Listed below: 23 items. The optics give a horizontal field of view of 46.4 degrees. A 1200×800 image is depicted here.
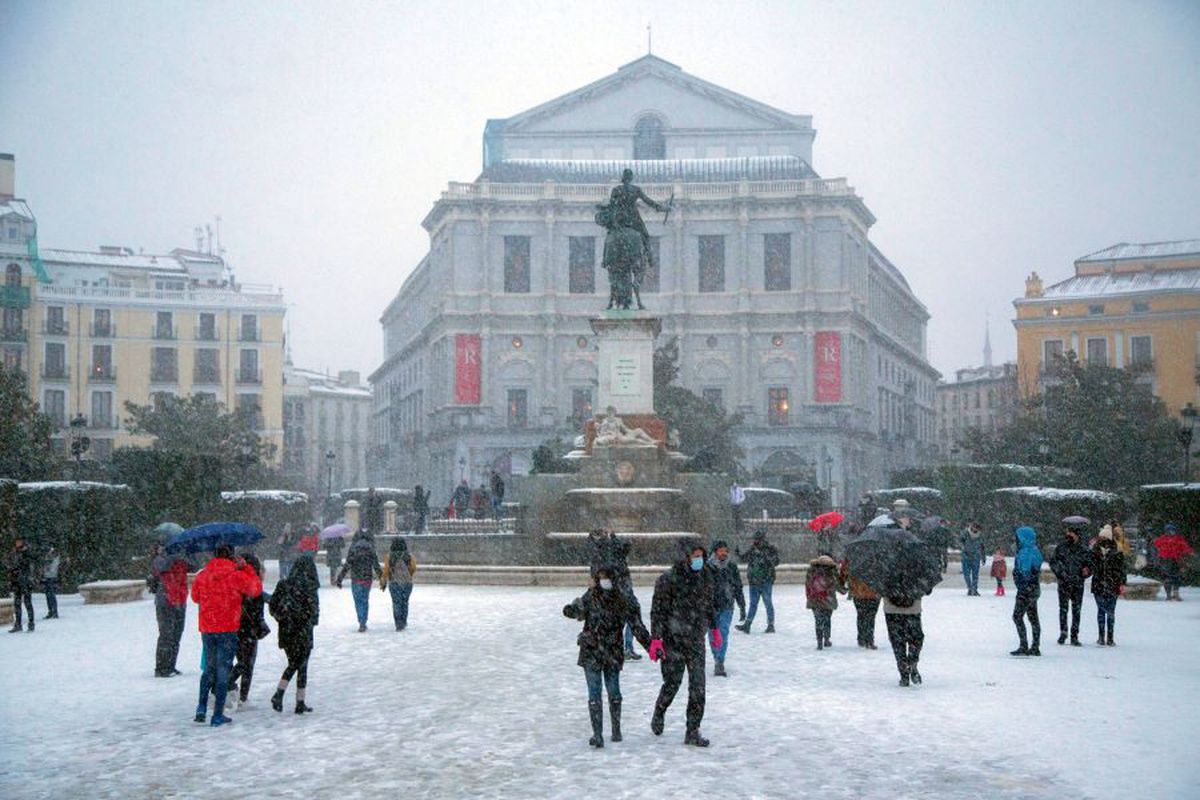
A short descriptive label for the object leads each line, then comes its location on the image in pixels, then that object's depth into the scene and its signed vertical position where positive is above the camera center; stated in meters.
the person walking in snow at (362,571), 18.72 -0.94
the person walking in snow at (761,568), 17.94 -0.90
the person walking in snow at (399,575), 18.44 -0.98
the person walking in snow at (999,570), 26.91 -1.43
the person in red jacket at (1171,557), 24.83 -1.11
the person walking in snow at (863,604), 16.02 -1.25
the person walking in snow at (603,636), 9.95 -0.98
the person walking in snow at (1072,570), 16.27 -0.88
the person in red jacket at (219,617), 11.30 -0.93
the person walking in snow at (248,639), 11.81 -1.18
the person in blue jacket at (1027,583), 15.41 -0.98
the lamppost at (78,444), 35.41 +1.55
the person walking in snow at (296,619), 11.59 -0.97
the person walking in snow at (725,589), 13.39 -0.91
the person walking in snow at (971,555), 26.41 -1.12
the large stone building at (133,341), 74.44 +8.92
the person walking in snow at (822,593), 16.19 -1.11
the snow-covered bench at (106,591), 25.88 -1.65
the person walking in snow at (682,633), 10.08 -0.98
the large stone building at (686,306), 81.06 +11.38
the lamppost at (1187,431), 28.88 +1.36
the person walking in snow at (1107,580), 16.64 -1.01
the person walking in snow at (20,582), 20.02 -1.12
